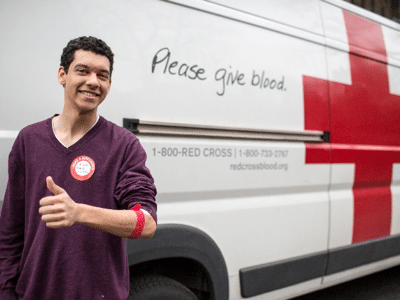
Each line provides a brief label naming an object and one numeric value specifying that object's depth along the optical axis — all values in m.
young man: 1.29
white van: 1.76
